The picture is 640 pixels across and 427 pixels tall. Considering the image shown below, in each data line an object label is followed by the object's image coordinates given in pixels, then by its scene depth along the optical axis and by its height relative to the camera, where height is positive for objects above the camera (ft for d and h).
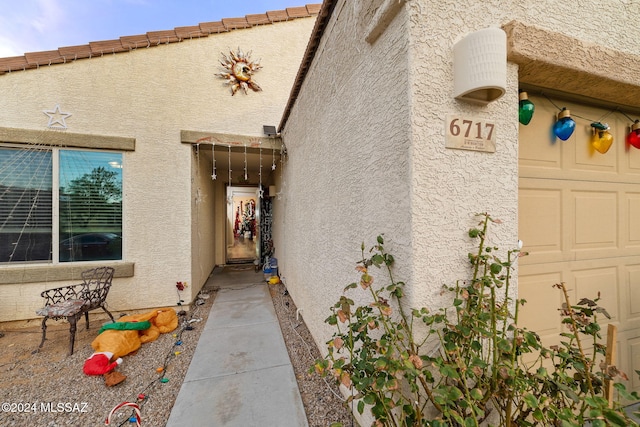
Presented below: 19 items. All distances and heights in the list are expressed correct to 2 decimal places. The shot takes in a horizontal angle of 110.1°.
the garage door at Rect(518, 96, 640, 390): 5.71 -0.30
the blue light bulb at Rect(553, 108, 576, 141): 5.56 +2.17
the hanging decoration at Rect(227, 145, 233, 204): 29.83 +2.12
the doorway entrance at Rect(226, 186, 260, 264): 29.19 -2.32
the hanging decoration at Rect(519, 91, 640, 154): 5.58 +2.23
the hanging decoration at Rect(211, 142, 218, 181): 15.20 +4.61
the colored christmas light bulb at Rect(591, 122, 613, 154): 6.14 +2.07
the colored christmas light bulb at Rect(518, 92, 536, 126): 5.09 +2.37
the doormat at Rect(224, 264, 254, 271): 24.92 -6.16
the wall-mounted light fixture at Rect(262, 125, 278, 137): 16.02 +5.98
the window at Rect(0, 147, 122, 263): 12.19 +0.56
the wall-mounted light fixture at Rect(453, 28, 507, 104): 3.67 +2.54
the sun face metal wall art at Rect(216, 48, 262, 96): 15.43 +10.04
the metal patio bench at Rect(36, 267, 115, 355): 10.00 -4.28
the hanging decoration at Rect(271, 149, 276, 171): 16.81 +4.63
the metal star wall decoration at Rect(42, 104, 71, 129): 12.59 +5.51
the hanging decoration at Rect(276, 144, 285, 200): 16.31 +2.80
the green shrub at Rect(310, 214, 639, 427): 3.18 -2.41
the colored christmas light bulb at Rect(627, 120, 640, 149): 6.56 +2.23
